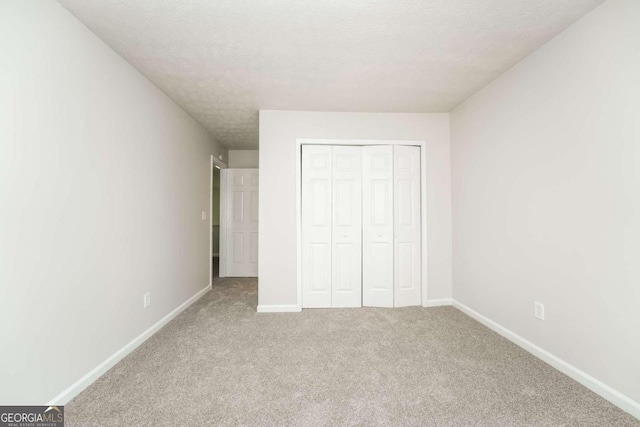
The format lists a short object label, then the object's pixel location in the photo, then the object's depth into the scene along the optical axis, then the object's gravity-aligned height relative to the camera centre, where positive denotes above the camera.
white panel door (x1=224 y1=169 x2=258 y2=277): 4.86 -0.16
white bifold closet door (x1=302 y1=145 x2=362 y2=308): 3.29 -0.16
